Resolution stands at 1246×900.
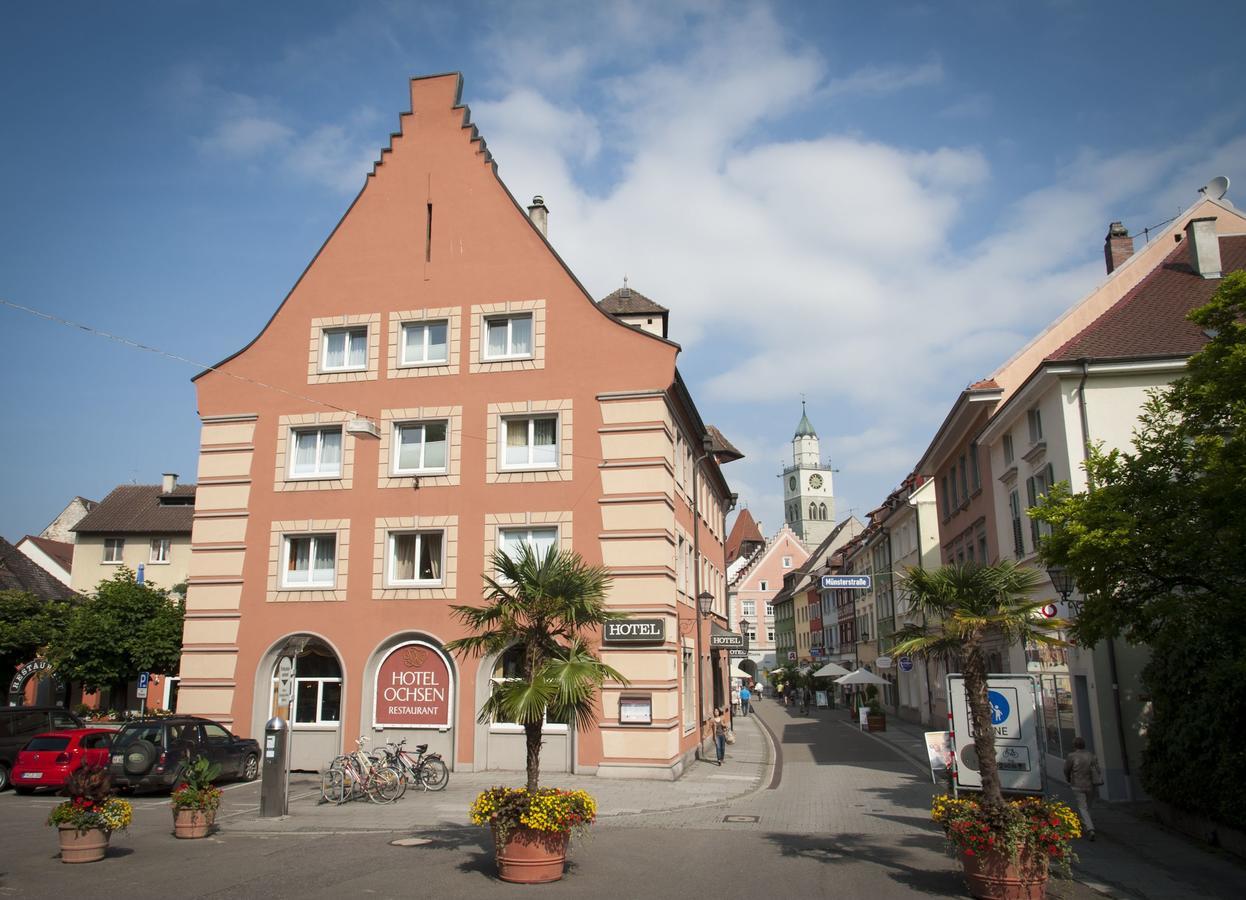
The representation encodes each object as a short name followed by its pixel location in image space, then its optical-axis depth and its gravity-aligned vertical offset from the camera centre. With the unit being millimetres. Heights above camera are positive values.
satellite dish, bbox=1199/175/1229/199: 25828 +12906
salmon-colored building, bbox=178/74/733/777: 22812 +4986
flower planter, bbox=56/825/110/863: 12461 -2149
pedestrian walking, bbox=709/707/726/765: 25703 -1755
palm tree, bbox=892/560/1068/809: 11281 +631
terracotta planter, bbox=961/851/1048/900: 10078 -2159
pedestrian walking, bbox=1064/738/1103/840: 15344 -1699
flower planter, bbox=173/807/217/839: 14719 -2219
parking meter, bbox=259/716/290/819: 16942 -1785
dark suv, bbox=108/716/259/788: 19438 -1505
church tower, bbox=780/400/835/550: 169875 +31218
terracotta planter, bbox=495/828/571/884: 11219 -2125
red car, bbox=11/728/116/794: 20094 -1627
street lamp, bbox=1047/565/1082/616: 17641 +1607
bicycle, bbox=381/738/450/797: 20000 -1971
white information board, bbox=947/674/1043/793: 17312 -1259
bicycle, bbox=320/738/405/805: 18812 -2055
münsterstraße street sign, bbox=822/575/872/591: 29672 +2774
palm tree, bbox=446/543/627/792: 11734 +456
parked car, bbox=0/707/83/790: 21016 -1083
